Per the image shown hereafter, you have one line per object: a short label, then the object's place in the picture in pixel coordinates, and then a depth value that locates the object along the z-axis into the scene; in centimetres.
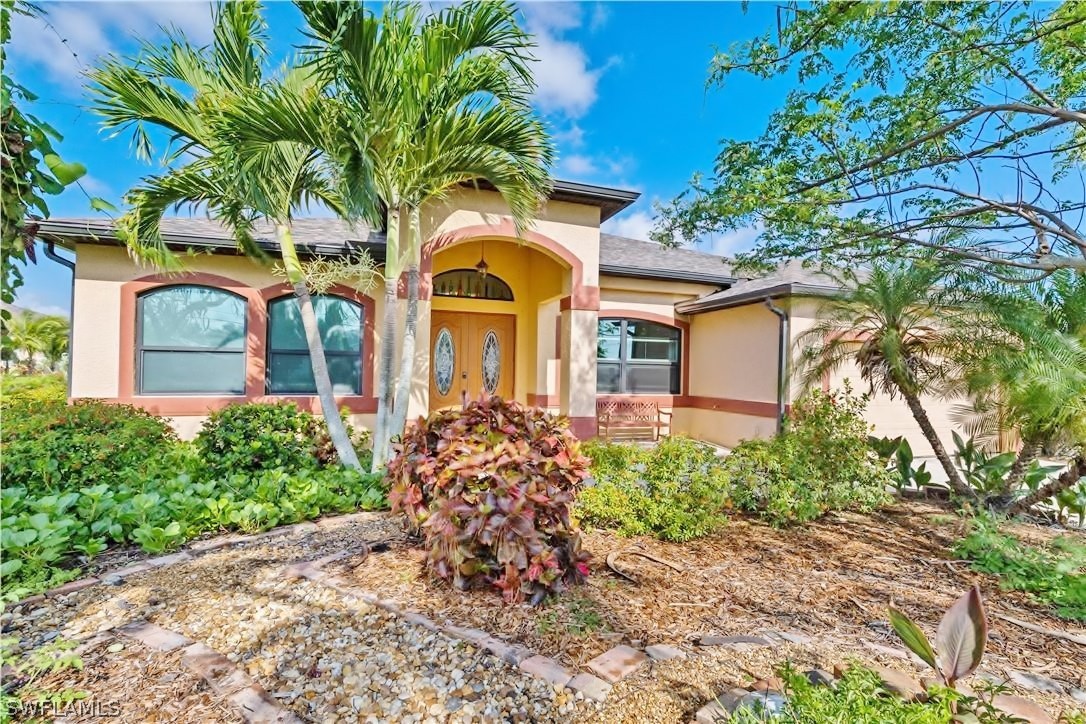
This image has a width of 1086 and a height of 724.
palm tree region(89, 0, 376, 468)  535
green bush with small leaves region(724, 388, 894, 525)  527
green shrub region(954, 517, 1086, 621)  352
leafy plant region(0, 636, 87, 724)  212
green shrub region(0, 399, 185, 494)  477
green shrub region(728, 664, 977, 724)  176
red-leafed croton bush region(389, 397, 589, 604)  309
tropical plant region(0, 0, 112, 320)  177
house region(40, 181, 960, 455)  803
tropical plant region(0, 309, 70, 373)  1717
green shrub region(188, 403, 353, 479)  582
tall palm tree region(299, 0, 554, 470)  529
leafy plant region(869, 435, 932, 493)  628
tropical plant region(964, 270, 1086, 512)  448
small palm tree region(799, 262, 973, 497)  574
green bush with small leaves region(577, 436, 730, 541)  465
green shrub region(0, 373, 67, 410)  1042
